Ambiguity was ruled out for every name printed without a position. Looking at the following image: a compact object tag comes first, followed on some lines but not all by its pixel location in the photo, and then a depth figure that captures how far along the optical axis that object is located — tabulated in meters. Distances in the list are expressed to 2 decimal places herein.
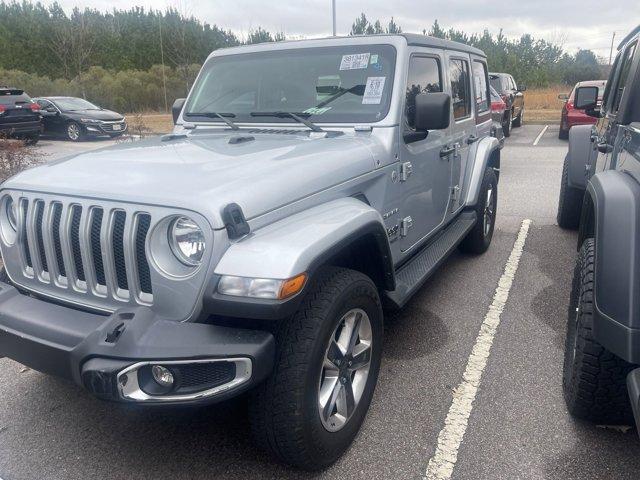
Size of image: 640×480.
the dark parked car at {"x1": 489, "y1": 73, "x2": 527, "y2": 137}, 14.84
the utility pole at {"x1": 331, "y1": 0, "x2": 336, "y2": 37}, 13.68
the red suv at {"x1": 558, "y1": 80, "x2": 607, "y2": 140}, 13.49
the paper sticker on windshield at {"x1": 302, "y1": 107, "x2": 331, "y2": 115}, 3.36
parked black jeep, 2.01
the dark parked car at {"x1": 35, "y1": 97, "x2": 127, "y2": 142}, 16.94
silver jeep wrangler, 1.95
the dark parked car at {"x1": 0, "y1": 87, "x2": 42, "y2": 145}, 15.66
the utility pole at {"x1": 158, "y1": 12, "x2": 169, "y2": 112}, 29.89
